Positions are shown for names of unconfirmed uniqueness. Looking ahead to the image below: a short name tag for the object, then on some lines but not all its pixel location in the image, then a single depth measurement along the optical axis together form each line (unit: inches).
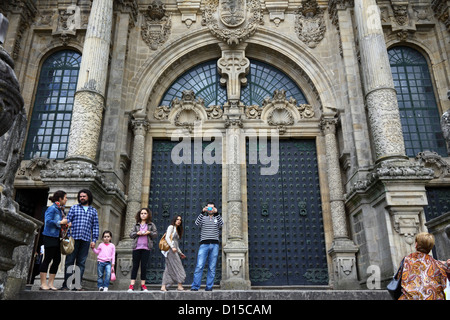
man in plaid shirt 262.5
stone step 206.5
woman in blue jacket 237.1
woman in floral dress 147.5
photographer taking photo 287.1
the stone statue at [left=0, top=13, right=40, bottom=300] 143.9
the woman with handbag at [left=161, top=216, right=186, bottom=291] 281.4
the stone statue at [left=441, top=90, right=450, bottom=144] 204.1
